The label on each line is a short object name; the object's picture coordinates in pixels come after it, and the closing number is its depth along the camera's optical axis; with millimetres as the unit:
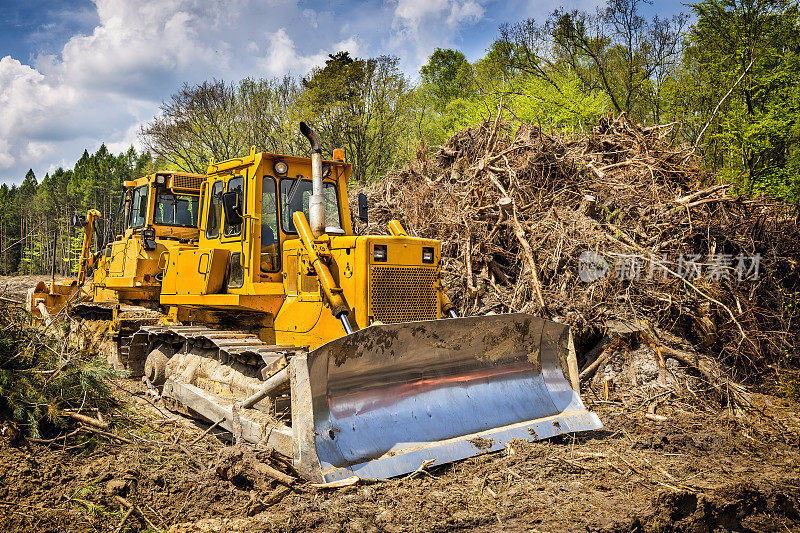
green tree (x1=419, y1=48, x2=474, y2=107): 36406
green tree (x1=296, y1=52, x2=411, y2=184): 25172
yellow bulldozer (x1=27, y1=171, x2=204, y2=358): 9789
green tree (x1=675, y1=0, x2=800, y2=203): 16938
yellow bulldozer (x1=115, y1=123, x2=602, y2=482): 4570
